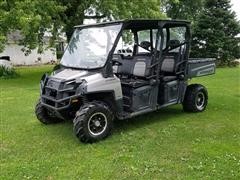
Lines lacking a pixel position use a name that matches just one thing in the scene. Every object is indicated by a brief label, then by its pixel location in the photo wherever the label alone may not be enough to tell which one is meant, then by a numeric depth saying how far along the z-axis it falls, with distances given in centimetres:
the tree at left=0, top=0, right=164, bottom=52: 838
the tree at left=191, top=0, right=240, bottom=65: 1300
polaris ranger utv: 355
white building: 1909
